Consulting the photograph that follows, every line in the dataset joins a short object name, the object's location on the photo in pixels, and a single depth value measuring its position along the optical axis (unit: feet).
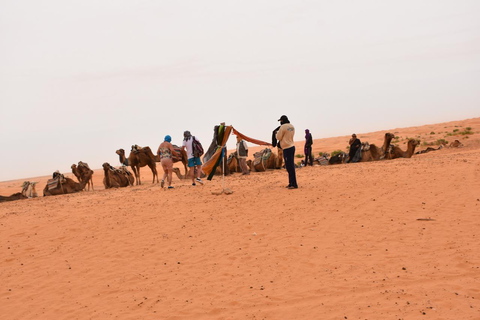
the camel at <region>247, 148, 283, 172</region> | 66.28
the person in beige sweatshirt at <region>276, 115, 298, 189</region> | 41.14
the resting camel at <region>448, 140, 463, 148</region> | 75.82
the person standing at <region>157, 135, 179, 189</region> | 48.57
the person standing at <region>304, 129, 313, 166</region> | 65.98
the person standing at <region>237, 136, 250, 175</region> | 61.14
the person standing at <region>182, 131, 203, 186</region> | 48.60
